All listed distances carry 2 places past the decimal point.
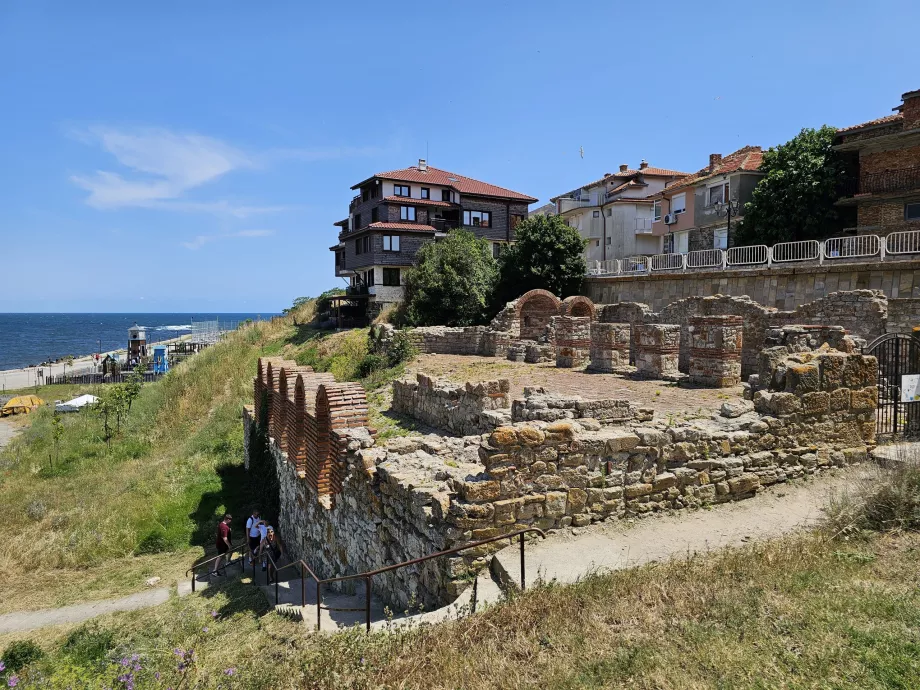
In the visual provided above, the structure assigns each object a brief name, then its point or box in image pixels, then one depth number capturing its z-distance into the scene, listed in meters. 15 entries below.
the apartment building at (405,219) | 41.25
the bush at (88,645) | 8.25
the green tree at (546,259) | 32.66
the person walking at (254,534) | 11.93
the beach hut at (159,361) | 46.60
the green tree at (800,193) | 29.83
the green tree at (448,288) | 32.00
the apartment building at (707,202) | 35.56
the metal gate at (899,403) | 9.38
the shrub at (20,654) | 8.45
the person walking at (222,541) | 12.49
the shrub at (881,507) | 6.22
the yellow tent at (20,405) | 35.12
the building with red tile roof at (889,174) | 27.11
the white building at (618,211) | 44.81
